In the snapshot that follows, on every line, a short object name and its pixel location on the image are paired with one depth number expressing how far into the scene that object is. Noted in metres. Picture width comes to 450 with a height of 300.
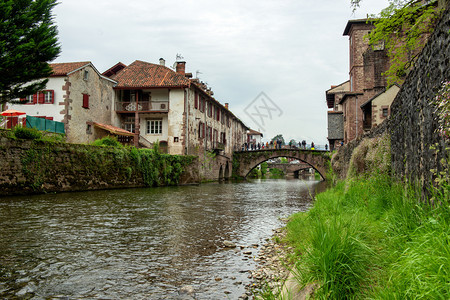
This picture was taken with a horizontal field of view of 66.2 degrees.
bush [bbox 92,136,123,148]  21.89
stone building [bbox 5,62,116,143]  25.78
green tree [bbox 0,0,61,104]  15.95
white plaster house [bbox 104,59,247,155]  30.83
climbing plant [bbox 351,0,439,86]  10.55
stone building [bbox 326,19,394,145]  29.67
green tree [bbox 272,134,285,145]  143.75
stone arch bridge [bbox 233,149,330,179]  41.44
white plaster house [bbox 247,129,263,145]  94.38
